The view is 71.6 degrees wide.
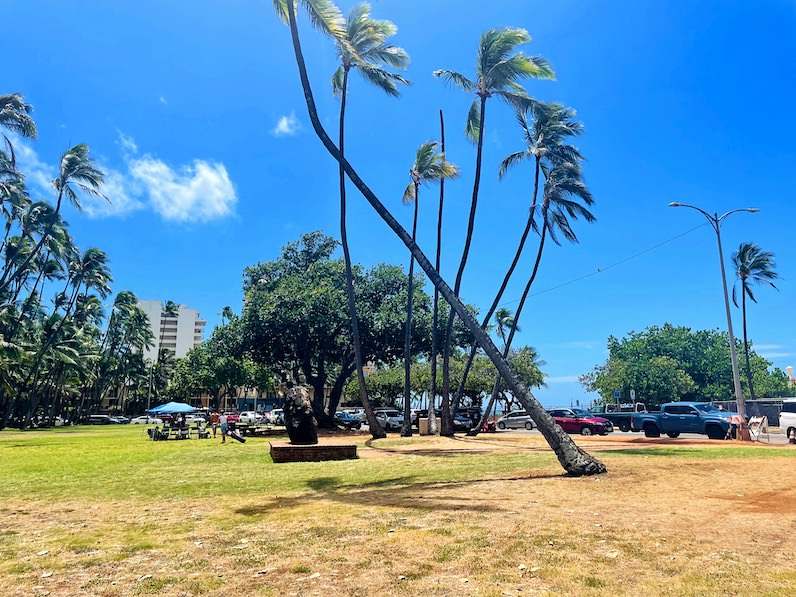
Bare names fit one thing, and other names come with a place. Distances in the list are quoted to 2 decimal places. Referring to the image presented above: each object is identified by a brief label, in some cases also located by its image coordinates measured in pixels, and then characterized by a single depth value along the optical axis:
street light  23.37
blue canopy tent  32.72
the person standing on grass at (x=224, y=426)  24.22
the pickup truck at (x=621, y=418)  31.83
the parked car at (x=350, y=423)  36.69
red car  29.11
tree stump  15.91
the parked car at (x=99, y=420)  67.94
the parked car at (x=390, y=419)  35.84
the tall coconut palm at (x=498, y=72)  17.52
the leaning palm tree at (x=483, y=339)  10.98
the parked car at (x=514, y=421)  38.84
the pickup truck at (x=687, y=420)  23.88
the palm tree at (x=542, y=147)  25.42
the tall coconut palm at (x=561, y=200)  26.94
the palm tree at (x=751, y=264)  45.50
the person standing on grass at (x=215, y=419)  31.03
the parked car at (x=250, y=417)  55.36
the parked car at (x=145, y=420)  60.63
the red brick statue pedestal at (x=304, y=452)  14.77
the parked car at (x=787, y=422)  21.89
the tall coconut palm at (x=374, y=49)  18.88
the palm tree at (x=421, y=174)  26.09
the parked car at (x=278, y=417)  48.78
